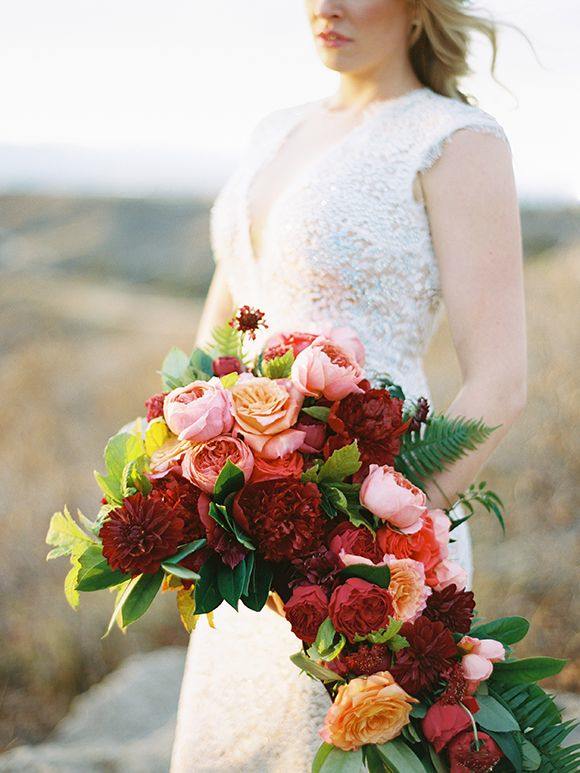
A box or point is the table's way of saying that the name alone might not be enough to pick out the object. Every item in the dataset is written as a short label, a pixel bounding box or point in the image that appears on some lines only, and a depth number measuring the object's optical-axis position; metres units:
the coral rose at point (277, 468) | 1.44
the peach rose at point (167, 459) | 1.49
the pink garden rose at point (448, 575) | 1.53
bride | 1.89
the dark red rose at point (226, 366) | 1.66
